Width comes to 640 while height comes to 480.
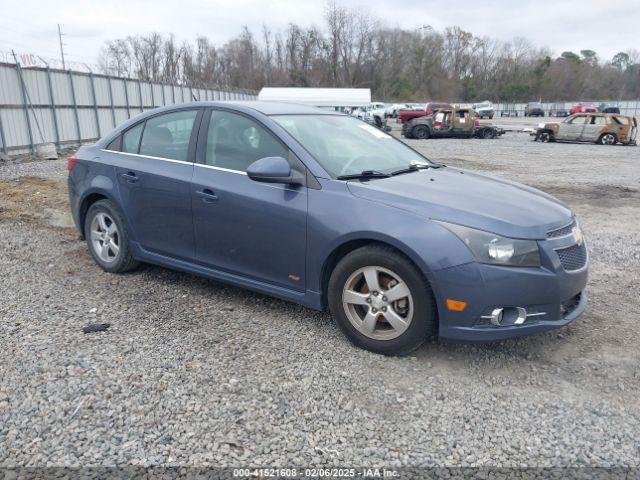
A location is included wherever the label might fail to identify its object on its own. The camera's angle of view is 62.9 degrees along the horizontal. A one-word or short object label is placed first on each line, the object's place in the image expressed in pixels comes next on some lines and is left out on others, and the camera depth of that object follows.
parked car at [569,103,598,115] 58.88
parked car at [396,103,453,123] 40.84
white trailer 39.31
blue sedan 3.12
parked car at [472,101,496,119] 57.66
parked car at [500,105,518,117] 74.71
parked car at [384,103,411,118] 55.25
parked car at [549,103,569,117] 67.54
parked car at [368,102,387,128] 50.31
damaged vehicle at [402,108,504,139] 28.27
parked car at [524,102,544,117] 66.67
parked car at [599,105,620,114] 57.10
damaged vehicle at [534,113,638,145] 24.31
